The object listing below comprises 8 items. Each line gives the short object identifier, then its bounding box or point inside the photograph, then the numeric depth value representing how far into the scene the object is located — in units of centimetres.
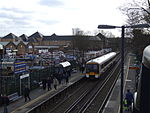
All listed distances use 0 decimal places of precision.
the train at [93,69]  2841
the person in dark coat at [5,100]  1231
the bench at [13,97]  1680
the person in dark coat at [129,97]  1322
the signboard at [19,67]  1790
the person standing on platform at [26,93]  1700
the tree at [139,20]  2144
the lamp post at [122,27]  873
